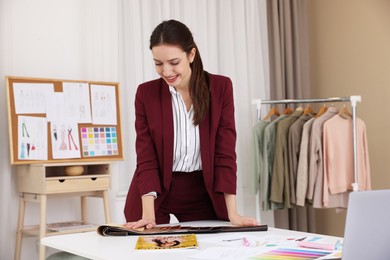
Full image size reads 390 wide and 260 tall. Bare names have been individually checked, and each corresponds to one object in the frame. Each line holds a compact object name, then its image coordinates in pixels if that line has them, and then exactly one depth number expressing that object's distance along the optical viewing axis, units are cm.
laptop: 122
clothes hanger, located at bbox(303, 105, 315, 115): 456
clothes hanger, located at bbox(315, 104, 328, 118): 442
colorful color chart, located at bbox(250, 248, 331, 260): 160
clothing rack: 414
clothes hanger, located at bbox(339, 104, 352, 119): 432
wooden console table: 360
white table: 165
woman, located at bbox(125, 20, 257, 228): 223
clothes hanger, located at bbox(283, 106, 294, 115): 461
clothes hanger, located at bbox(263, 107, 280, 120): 467
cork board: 366
